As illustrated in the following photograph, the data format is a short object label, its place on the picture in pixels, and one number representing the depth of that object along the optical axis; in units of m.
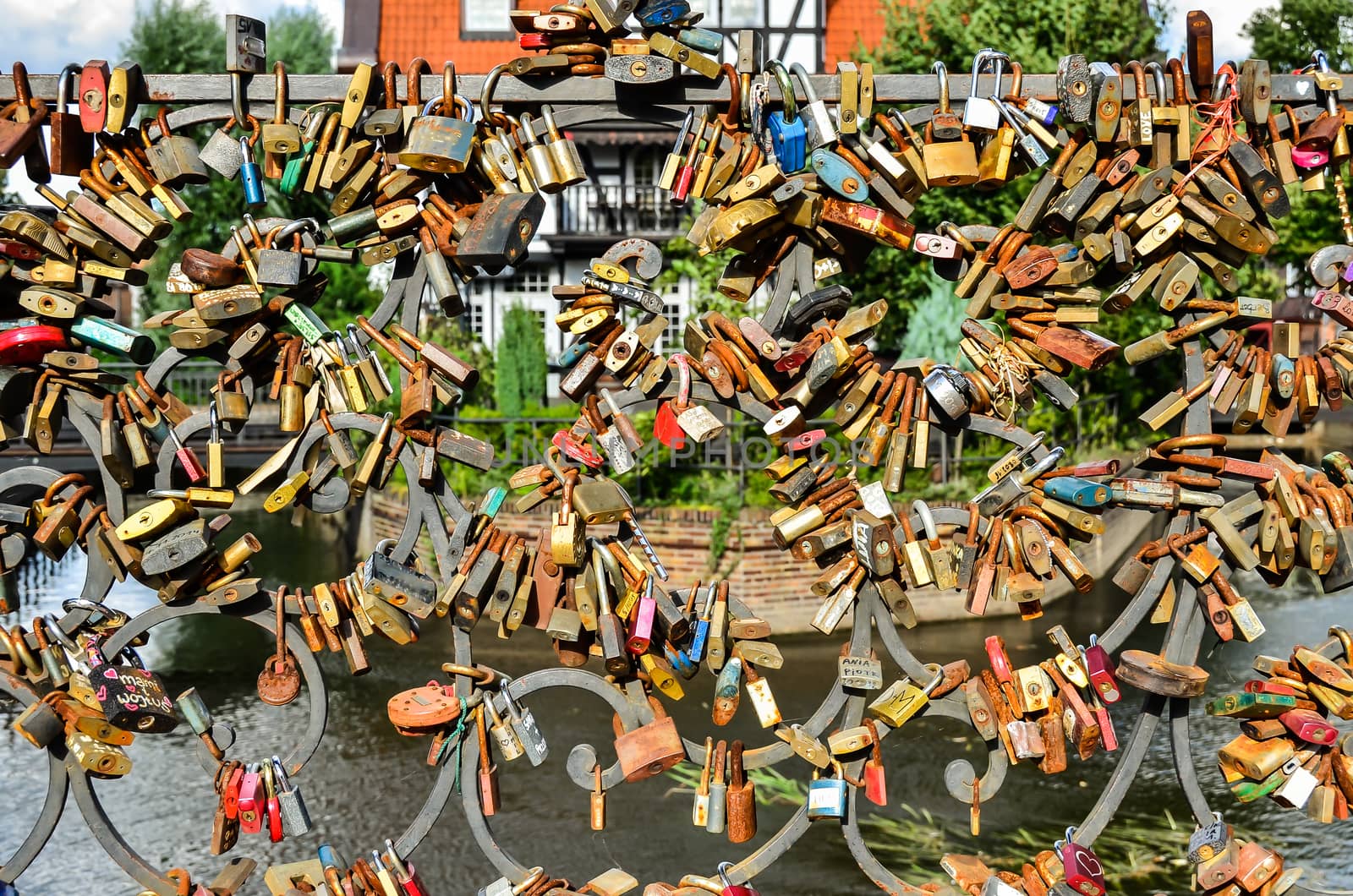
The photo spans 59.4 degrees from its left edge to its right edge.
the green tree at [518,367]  12.12
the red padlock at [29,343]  2.13
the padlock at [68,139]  2.08
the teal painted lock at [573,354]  2.17
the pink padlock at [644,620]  2.12
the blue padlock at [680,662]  2.20
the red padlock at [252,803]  2.20
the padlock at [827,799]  2.18
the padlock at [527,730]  2.18
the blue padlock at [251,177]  2.09
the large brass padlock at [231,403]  2.14
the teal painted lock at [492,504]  2.12
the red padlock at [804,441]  2.12
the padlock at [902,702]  2.21
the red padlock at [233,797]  2.19
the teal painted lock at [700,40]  2.08
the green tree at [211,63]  18.14
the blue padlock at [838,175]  2.09
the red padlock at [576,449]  2.14
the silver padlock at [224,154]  2.11
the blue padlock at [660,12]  2.05
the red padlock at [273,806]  2.22
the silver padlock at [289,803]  2.21
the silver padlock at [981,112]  2.09
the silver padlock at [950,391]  2.13
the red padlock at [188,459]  2.17
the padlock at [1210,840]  2.24
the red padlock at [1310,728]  2.20
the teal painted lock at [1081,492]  2.13
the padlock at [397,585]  2.13
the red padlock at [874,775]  2.22
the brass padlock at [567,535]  2.08
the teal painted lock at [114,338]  2.10
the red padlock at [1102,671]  2.19
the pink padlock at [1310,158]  2.17
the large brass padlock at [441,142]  2.03
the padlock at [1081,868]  2.21
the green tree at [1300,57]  13.14
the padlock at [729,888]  2.19
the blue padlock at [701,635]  2.17
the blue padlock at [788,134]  2.08
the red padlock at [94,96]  2.06
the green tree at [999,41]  11.04
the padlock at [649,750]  2.12
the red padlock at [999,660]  2.17
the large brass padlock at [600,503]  2.10
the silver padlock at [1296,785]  2.21
